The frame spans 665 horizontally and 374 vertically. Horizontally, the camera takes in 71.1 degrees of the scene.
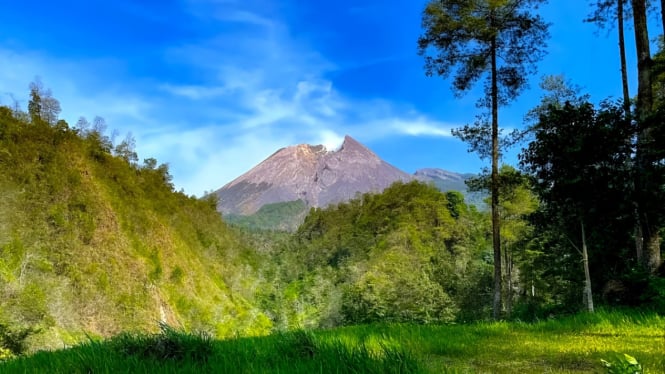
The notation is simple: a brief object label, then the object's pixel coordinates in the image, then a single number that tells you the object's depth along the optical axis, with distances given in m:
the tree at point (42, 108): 45.50
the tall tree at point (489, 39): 12.73
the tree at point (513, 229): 28.80
